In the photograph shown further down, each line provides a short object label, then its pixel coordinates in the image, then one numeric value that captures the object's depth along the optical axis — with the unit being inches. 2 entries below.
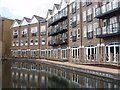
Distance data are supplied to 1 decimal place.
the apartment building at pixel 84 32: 671.1
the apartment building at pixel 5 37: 1828.2
